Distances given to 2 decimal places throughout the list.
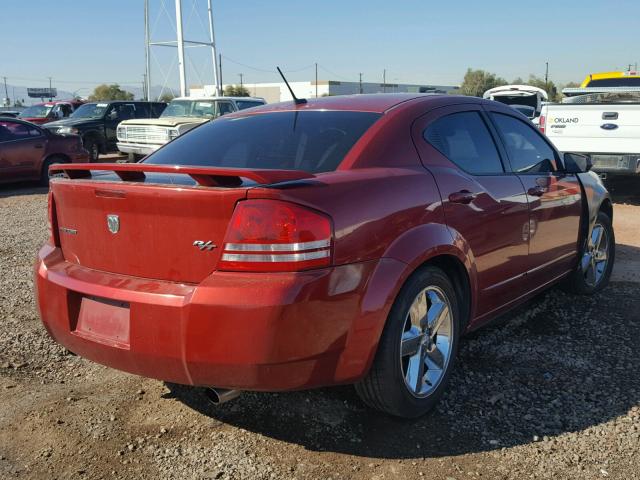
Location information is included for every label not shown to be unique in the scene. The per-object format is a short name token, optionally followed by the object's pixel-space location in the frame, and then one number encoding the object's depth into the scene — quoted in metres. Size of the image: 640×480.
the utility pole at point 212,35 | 29.00
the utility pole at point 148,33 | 33.02
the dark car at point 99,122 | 17.27
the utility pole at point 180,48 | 27.62
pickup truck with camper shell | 19.90
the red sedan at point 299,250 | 2.51
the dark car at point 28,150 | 11.88
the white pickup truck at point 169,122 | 13.27
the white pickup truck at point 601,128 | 9.45
